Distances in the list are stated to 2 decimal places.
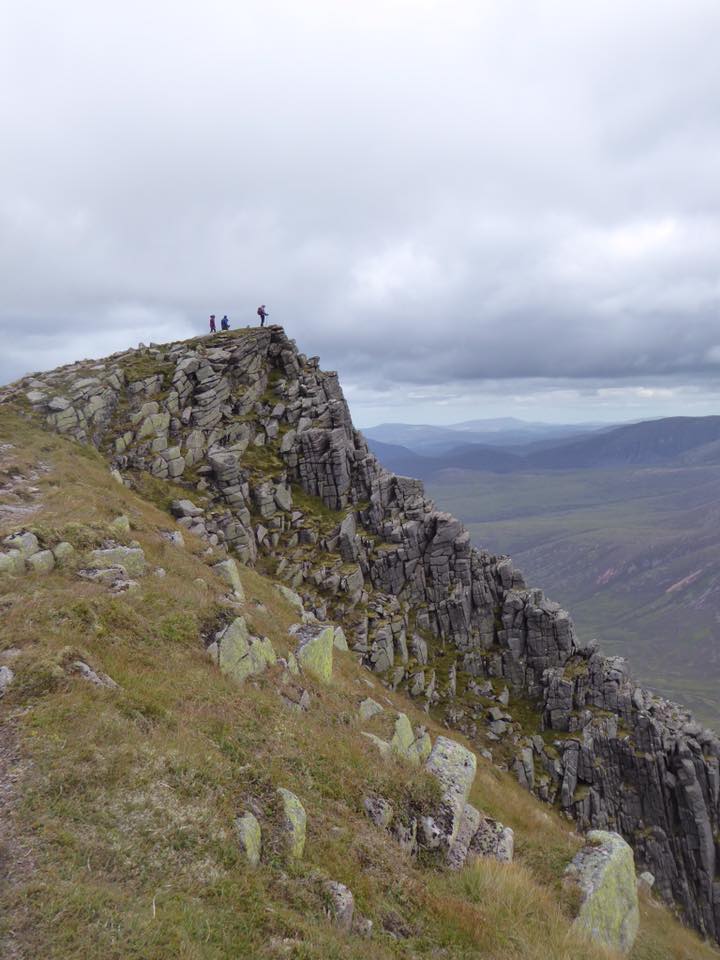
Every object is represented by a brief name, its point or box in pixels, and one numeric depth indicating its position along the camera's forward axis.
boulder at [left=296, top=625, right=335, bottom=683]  24.36
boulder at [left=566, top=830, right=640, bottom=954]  14.16
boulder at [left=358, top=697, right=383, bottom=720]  23.03
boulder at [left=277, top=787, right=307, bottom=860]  11.95
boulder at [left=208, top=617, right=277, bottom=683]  19.12
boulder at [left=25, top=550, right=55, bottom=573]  20.50
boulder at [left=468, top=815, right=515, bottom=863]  15.59
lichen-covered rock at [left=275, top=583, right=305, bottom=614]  39.28
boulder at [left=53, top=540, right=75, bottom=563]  21.44
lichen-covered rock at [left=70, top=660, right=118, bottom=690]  14.65
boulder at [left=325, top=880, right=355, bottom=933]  10.69
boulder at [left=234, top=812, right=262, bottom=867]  11.13
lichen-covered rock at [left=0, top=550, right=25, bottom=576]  19.69
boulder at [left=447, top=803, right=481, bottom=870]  14.45
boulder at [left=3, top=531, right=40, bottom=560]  20.83
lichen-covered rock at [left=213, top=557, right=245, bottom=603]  29.66
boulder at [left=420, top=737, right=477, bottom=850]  14.54
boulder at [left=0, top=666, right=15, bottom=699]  13.62
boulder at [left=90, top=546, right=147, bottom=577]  22.14
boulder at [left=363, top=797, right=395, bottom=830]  14.30
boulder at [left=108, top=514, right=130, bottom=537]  25.48
